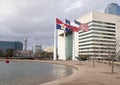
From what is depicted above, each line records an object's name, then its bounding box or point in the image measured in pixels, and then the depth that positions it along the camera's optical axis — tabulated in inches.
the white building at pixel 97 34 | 2483.9
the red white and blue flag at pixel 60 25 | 1516.5
